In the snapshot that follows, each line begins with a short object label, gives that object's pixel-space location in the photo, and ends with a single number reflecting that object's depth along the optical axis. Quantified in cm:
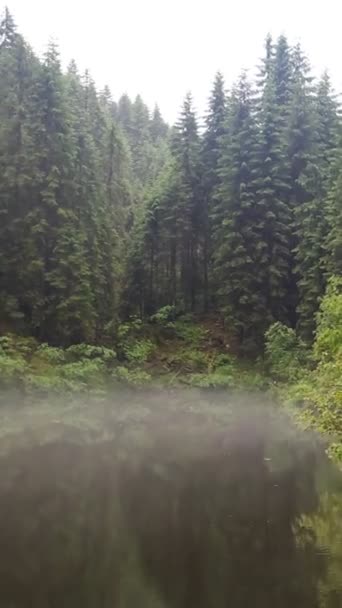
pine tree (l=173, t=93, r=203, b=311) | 4469
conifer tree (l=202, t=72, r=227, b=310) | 4456
